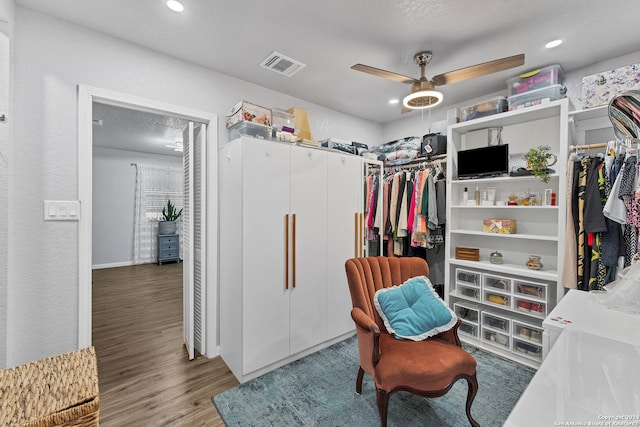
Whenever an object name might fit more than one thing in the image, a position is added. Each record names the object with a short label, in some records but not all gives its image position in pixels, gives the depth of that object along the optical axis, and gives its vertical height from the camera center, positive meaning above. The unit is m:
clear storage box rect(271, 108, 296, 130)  2.60 +0.87
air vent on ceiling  2.32 +1.28
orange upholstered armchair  1.53 -0.85
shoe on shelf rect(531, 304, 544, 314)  2.36 -0.82
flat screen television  2.59 +0.48
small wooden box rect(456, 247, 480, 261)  2.76 -0.42
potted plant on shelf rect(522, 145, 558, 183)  2.30 +0.42
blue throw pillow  1.82 -0.67
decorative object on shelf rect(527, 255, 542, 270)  2.47 -0.46
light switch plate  1.85 +0.00
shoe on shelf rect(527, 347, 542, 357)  2.34 -1.18
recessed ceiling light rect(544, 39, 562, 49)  2.09 +1.28
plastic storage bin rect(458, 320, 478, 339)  2.71 -1.17
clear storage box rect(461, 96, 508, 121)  2.65 +1.01
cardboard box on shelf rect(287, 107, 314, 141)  2.83 +0.90
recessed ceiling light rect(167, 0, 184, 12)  1.72 +1.28
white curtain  6.32 +0.23
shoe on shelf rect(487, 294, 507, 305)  2.56 -0.81
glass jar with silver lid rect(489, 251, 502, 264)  2.68 -0.44
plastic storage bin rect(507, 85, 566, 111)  2.37 +1.01
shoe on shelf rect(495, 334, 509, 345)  2.52 -1.16
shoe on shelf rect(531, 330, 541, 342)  2.34 -1.05
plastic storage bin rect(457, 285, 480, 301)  2.73 -0.81
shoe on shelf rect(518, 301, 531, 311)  2.43 -0.82
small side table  6.30 -0.85
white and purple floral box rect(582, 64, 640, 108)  1.96 +0.94
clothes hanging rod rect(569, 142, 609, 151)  2.13 +0.51
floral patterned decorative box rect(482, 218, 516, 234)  2.60 -0.13
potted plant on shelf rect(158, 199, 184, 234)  6.43 -0.21
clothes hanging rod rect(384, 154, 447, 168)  3.05 +0.59
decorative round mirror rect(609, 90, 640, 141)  1.07 +0.40
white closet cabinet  2.14 -0.35
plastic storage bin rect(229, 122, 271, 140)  2.36 +0.69
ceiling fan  1.94 +1.03
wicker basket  0.99 -0.71
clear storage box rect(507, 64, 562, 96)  2.39 +1.18
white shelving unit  2.35 -0.32
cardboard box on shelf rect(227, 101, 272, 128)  2.33 +0.83
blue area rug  1.74 -1.29
